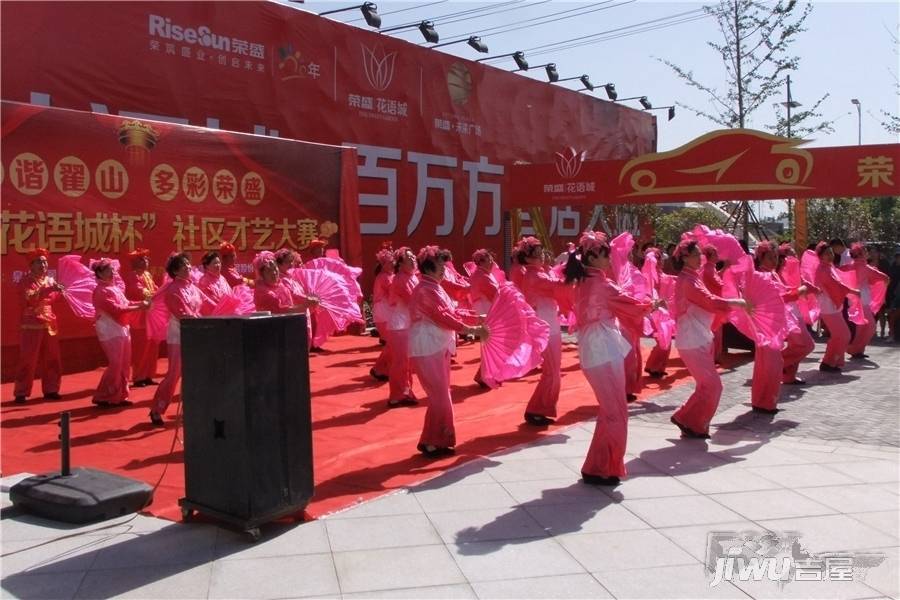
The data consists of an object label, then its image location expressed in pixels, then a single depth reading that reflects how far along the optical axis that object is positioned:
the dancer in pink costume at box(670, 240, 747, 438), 6.00
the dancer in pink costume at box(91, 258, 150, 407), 7.88
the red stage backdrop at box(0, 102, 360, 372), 8.91
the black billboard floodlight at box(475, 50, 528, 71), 18.20
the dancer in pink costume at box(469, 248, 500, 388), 8.44
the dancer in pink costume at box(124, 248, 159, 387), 8.98
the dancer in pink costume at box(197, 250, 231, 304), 7.61
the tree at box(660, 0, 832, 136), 16.52
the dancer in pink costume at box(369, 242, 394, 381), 8.79
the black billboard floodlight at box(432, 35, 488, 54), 16.85
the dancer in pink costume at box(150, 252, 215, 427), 6.93
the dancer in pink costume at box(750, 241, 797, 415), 7.21
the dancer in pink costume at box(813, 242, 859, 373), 9.34
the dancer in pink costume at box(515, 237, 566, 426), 6.83
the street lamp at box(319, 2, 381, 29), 14.17
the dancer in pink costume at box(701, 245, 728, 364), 6.61
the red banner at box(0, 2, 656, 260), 10.11
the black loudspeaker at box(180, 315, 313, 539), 4.12
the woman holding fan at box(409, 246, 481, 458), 5.74
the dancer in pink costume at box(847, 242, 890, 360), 10.59
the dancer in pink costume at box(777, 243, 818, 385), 7.73
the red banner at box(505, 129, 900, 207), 12.62
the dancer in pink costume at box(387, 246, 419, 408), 7.52
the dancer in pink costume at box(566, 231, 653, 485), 5.05
